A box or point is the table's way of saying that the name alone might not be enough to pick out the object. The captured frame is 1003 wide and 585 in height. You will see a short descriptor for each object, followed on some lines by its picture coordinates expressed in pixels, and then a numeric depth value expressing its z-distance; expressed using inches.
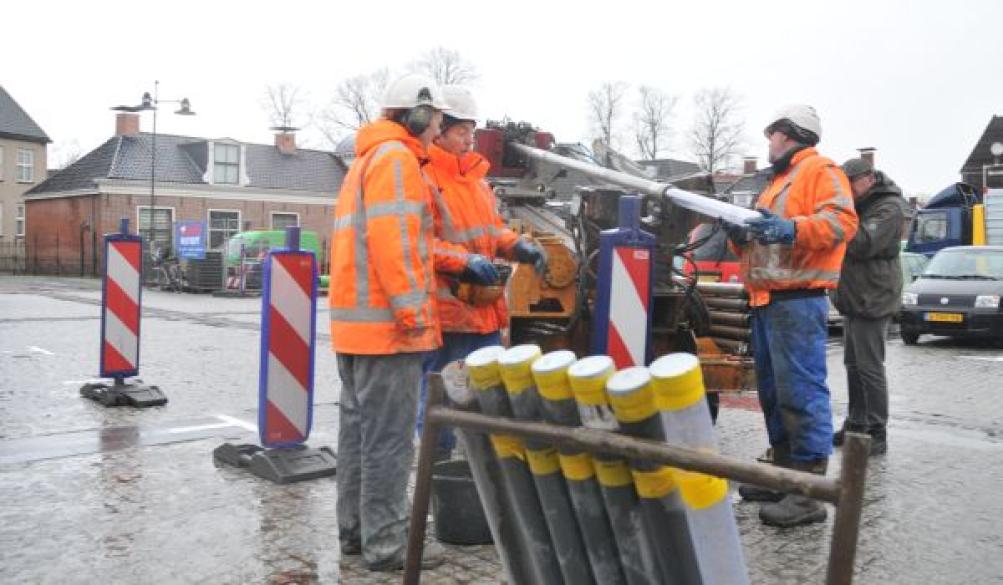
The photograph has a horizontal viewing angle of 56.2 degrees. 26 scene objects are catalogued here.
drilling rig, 240.7
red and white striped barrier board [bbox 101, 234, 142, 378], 307.6
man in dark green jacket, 250.2
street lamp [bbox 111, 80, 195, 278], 1264.8
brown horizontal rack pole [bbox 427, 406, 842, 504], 84.0
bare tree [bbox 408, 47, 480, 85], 2180.1
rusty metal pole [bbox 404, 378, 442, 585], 113.8
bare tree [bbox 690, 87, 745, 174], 2571.4
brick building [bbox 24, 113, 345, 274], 1541.6
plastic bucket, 171.9
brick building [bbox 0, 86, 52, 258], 1913.1
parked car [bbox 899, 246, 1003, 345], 566.9
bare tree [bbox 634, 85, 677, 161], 2662.4
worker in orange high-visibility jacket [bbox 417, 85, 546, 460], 188.3
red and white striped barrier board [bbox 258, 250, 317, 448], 218.2
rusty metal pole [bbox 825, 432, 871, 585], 81.3
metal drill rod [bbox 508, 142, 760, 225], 187.2
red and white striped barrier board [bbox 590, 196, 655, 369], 187.9
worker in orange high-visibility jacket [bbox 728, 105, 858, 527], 187.5
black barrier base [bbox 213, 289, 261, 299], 1037.8
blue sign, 1164.5
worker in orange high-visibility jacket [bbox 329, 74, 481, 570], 151.5
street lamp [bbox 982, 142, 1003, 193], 1034.9
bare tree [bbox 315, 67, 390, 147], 2416.3
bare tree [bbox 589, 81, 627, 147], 2630.4
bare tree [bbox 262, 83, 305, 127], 2501.2
